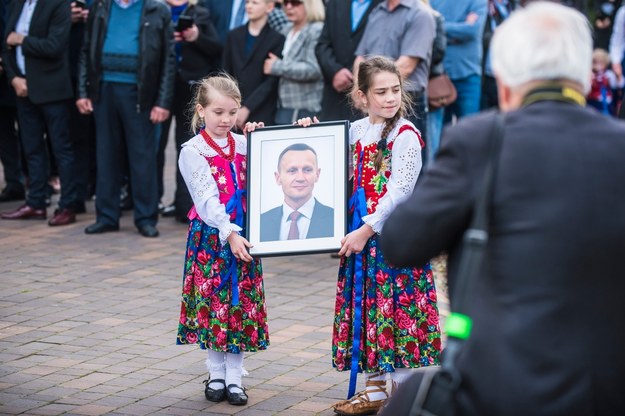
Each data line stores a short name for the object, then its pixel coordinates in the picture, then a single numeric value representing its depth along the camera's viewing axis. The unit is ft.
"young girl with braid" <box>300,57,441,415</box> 28.60
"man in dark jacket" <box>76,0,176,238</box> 52.43
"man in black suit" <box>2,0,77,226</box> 54.93
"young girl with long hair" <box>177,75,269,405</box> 30.06
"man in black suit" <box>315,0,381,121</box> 48.83
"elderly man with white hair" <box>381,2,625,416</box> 15.29
